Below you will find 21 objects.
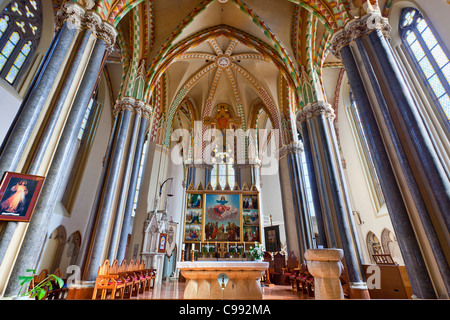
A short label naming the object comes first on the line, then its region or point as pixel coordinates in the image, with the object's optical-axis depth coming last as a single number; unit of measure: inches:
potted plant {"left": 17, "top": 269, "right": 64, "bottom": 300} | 108.8
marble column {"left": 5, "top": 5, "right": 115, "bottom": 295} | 142.3
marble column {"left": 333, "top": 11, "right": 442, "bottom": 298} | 157.8
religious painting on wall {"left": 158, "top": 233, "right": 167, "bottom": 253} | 442.5
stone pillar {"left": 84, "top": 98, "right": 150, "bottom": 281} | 248.8
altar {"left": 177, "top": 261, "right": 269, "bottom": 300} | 160.4
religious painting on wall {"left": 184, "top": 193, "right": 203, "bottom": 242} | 480.1
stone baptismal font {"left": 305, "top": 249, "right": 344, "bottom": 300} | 122.0
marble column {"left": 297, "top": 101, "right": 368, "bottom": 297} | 256.5
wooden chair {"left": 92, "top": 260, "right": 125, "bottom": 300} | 224.1
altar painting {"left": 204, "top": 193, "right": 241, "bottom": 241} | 483.8
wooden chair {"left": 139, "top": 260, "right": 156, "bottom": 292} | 334.1
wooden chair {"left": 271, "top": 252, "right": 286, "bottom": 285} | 457.8
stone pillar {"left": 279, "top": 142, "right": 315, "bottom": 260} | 404.2
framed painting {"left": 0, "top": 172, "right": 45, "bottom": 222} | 136.4
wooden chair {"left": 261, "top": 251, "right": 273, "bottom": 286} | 417.9
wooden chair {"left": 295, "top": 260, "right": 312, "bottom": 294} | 300.1
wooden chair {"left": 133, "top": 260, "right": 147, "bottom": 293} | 297.8
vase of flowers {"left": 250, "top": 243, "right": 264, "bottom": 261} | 263.9
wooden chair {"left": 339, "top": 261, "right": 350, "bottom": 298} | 252.8
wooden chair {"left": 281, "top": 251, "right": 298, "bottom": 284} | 400.2
